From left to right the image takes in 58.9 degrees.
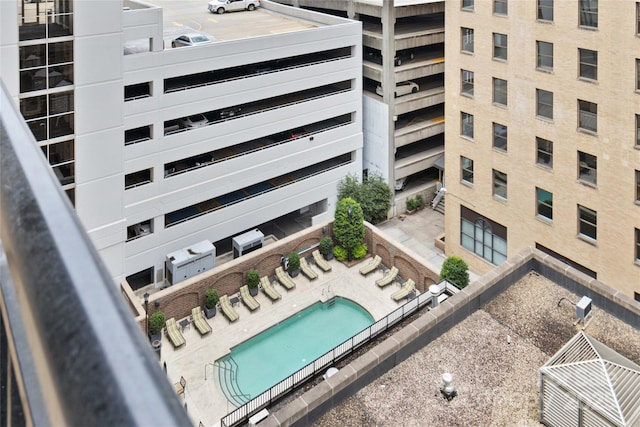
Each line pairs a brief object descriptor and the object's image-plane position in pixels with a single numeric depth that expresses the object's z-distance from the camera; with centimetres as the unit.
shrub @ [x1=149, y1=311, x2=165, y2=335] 3031
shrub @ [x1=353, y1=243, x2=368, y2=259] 3853
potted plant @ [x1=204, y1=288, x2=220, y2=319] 3300
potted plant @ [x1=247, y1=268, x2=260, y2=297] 3466
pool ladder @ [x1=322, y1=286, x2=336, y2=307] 3481
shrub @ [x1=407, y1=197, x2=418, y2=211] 4422
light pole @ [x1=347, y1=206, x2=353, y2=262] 3794
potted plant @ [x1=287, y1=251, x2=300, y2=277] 3641
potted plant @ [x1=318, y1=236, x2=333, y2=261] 3819
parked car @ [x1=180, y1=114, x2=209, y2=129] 3456
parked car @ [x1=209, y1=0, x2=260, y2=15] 4841
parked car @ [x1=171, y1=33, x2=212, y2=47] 3516
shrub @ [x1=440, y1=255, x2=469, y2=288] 3186
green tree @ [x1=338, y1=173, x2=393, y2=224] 4059
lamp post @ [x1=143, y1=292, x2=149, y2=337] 3035
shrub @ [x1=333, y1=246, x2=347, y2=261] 3853
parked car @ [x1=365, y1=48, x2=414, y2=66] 4297
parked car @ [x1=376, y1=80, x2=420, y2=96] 4203
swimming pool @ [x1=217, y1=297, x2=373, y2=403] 2862
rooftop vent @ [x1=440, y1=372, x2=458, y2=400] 1245
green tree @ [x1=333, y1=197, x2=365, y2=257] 3797
